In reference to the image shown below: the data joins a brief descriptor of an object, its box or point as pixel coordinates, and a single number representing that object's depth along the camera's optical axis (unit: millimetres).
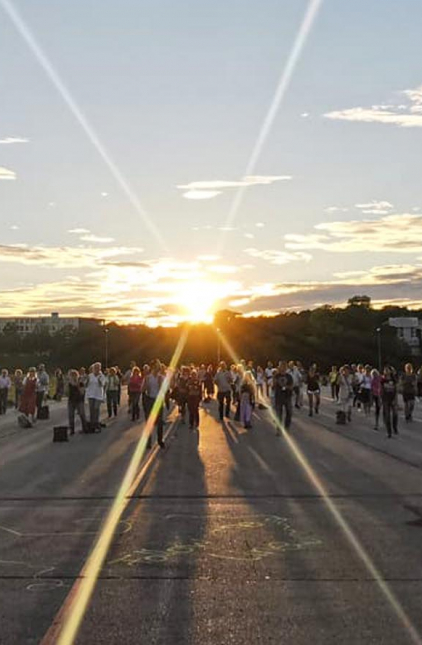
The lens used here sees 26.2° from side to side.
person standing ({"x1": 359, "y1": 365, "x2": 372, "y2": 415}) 26781
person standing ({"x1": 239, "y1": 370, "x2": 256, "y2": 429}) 22406
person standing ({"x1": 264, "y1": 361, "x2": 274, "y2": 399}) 35812
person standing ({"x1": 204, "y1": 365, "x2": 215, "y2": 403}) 37472
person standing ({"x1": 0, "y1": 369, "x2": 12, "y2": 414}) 28688
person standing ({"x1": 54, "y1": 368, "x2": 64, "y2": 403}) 39084
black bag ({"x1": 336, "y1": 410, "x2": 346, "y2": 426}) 23234
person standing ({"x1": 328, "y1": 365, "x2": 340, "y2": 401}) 30141
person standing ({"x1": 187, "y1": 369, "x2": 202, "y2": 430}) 22078
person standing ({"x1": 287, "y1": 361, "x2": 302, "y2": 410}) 28891
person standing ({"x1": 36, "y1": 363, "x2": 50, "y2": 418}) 27125
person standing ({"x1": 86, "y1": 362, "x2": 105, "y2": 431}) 21250
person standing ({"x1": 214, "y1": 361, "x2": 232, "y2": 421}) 25141
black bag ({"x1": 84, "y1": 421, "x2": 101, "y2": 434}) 20953
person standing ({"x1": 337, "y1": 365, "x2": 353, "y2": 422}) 24034
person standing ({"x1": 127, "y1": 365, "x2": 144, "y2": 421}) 24938
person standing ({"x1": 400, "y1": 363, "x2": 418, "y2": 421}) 23641
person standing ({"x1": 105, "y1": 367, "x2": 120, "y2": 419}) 28312
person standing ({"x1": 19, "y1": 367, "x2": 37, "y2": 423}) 22891
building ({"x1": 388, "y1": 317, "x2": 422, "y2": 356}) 134625
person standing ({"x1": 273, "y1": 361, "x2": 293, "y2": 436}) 20656
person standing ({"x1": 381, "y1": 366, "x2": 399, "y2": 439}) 19516
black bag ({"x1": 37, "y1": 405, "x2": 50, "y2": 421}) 26984
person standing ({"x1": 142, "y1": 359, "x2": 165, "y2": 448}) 17406
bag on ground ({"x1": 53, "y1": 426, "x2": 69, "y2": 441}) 18844
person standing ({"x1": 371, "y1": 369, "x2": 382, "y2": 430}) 22078
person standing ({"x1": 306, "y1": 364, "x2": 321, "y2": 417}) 27375
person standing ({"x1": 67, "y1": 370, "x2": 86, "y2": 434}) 20797
